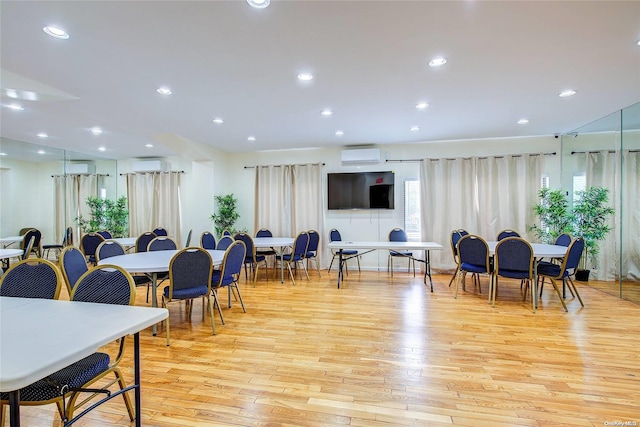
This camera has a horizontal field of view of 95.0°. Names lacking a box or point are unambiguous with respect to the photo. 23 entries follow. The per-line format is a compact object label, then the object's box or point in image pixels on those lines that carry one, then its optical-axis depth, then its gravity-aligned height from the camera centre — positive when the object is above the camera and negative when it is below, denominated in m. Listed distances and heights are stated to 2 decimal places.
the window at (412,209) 6.06 +0.05
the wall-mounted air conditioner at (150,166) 6.90 +1.12
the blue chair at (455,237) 4.79 -0.44
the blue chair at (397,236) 5.63 -0.48
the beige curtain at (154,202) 7.01 +0.27
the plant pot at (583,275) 4.97 -1.11
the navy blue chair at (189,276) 2.80 -0.62
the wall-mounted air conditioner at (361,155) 5.95 +1.15
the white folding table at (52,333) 0.98 -0.50
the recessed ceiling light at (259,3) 1.85 +1.34
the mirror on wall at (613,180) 4.20 +0.50
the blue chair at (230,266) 3.19 -0.61
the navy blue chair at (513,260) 3.62 -0.63
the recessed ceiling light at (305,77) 2.88 +1.35
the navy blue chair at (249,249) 4.86 -0.61
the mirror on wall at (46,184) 6.02 +0.68
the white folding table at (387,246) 4.55 -0.55
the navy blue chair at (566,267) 3.55 -0.72
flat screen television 6.04 +0.45
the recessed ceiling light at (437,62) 2.60 +1.35
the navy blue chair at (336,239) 5.68 -0.55
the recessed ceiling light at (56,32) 2.10 +1.33
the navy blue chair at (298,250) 5.05 -0.67
